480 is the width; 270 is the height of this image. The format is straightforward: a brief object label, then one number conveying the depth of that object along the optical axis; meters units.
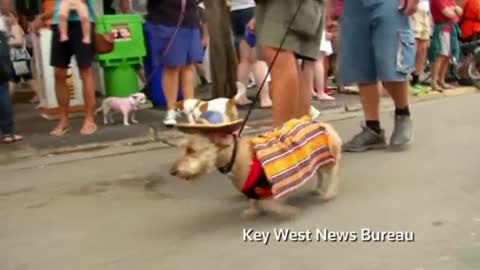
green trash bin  8.09
